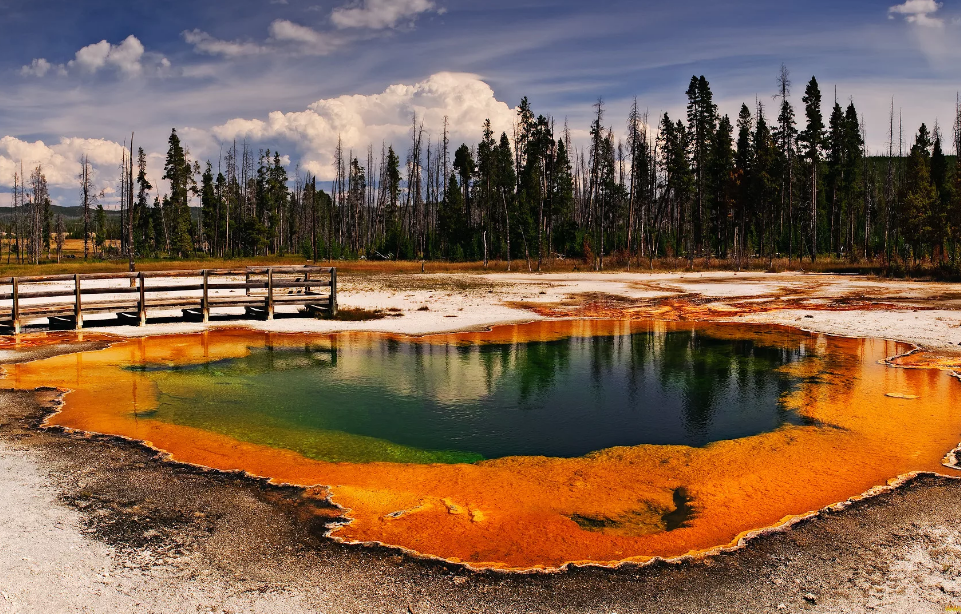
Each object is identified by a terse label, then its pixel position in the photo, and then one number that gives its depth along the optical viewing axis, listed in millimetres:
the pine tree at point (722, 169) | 66875
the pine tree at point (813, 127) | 60562
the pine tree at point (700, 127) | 64812
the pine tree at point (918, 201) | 51309
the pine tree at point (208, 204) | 86062
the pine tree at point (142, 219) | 84312
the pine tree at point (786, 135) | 58094
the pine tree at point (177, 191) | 78562
